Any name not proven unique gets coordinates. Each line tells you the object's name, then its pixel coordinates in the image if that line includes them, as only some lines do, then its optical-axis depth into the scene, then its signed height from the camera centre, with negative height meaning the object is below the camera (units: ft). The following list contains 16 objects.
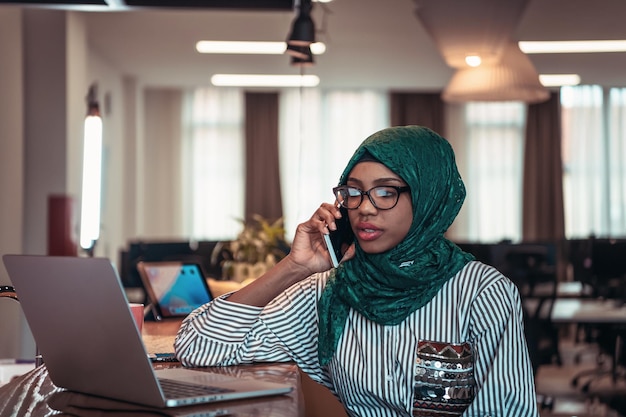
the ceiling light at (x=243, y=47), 28.50 +5.55
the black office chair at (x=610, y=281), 21.21 -1.59
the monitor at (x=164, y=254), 22.79 -0.93
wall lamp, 11.39 +0.51
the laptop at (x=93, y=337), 4.27 -0.61
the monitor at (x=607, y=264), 21.34 -1.19
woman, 5.50 -0.63
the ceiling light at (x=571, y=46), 27.89 +5.34
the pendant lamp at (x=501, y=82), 20.34 +3.05
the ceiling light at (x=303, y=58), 15.62 +2.85
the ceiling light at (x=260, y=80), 34.45 +5.41
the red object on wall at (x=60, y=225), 23.13 -0.15
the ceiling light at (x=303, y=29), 15.12 +3.17
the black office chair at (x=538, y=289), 19.21 -1.65
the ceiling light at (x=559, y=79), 33.76 +5.20
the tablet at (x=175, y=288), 10.16 -0.80
